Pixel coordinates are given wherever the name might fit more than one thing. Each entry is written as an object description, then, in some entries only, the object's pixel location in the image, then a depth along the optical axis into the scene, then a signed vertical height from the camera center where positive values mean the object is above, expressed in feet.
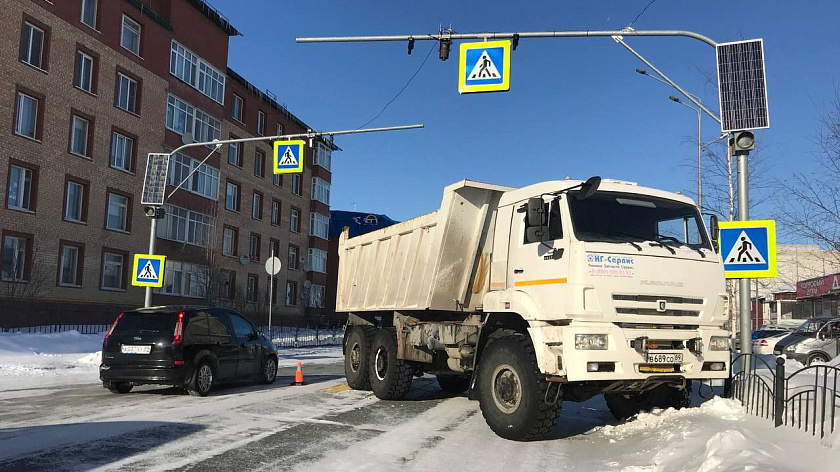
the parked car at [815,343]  68.44 -3.03
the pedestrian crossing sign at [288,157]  61.26 +13.27
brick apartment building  89.04 +22.40
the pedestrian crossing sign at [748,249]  30.86 +3.09
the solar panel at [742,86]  33.24 +11.92
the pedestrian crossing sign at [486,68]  36.68 +13.37
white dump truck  23.90 +0.20
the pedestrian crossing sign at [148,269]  61.72 +2.15
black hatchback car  35.68 -3.30
